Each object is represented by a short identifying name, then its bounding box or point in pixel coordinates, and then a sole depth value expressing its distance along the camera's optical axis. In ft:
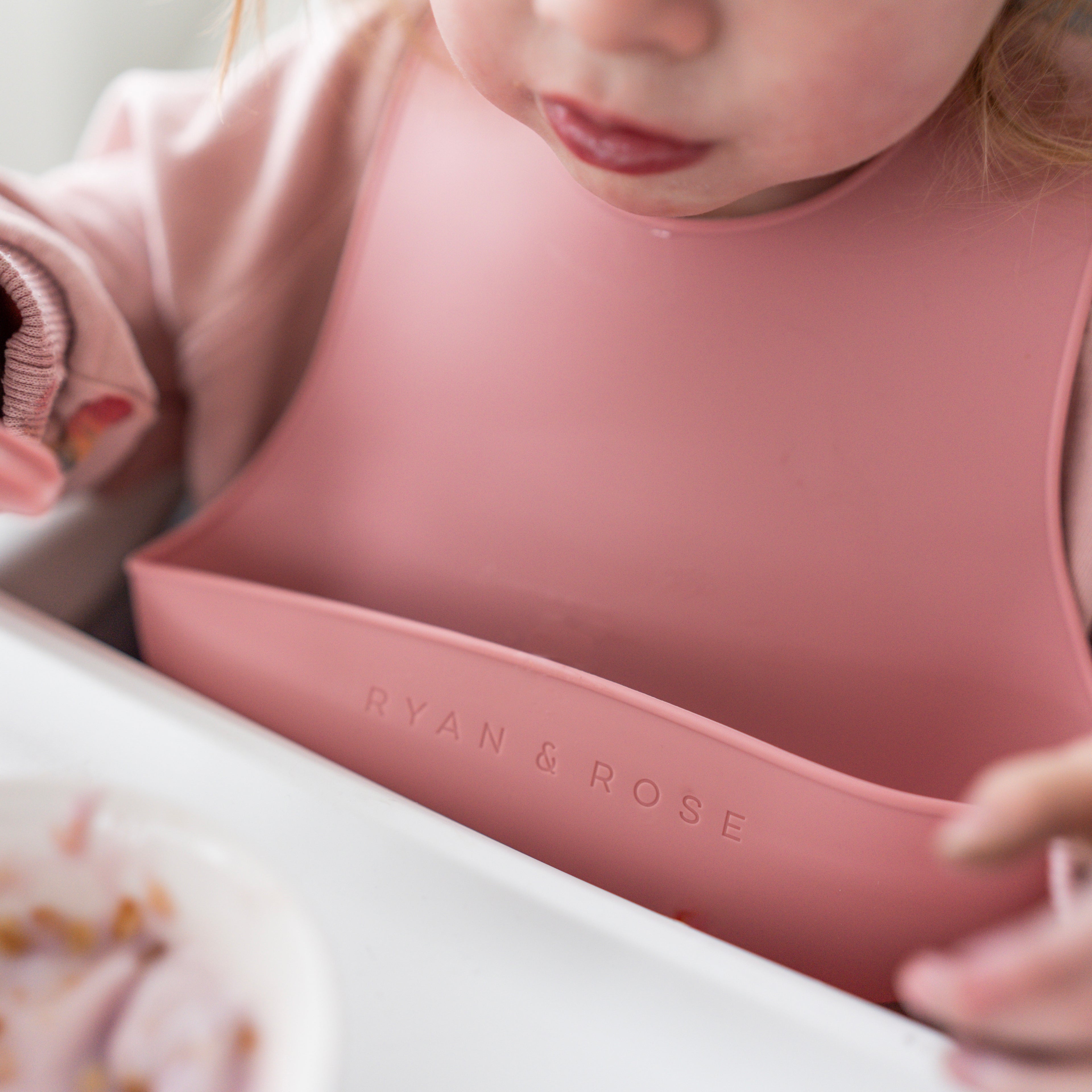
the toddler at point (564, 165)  0.60
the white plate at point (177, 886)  0.88
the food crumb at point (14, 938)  1.00
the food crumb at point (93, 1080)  0.93
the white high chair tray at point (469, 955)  0.98
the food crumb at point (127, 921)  0.99
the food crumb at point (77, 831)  0.97
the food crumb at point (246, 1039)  0.89
